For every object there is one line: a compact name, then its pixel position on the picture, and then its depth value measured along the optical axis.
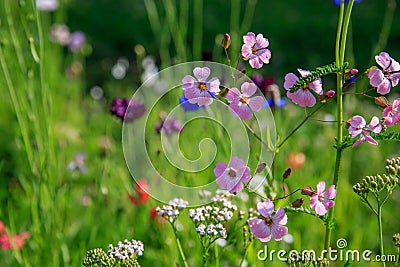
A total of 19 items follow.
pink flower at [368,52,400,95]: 0.76
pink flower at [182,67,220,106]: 0.76
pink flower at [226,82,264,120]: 0.77
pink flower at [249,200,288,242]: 0.76
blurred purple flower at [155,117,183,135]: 1.03
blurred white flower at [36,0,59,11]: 1.61
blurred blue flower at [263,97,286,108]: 1.09
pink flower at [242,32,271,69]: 0.76
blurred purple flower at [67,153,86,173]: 1.19
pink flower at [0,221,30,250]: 1.01
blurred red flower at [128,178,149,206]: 1.08
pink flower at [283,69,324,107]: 0.77
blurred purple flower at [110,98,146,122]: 0.95
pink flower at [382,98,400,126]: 0.76
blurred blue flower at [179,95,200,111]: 0.85
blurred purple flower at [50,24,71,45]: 1.68
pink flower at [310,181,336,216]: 0.76
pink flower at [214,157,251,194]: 0.77
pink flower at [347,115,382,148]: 0.76
